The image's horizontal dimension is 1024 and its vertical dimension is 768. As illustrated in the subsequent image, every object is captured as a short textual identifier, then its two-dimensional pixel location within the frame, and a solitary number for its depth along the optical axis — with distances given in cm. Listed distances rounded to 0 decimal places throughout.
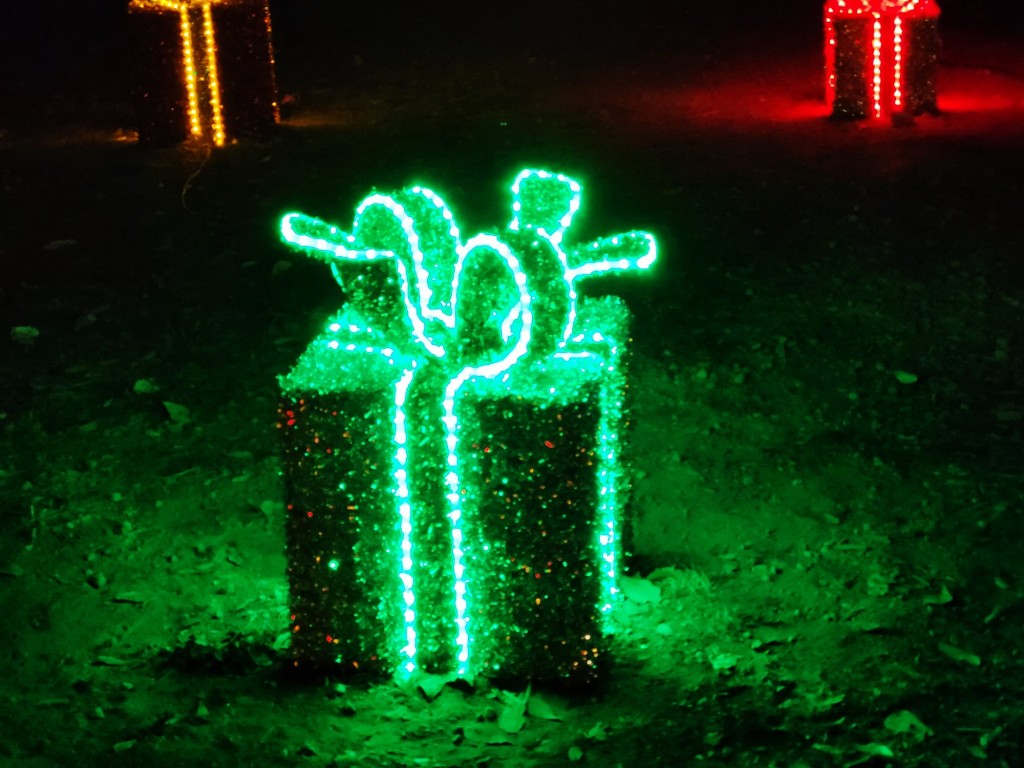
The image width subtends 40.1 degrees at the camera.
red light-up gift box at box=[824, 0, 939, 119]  1024
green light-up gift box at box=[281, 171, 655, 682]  345
